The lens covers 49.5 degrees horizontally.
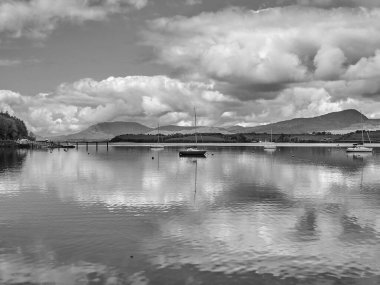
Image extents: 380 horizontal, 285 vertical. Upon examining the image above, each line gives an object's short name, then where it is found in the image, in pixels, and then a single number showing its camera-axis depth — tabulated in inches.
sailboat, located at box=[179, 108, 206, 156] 6067.9
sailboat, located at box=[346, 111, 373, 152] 7843.0
